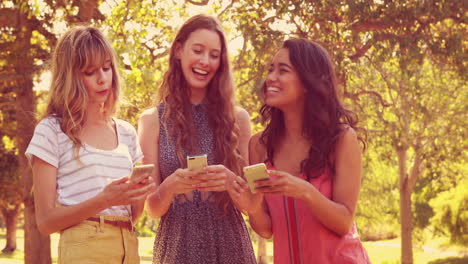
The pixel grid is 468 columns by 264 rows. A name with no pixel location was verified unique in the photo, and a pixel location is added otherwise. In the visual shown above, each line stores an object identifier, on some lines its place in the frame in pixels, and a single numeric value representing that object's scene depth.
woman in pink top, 3.40
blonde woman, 3.06
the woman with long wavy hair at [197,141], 3.76
